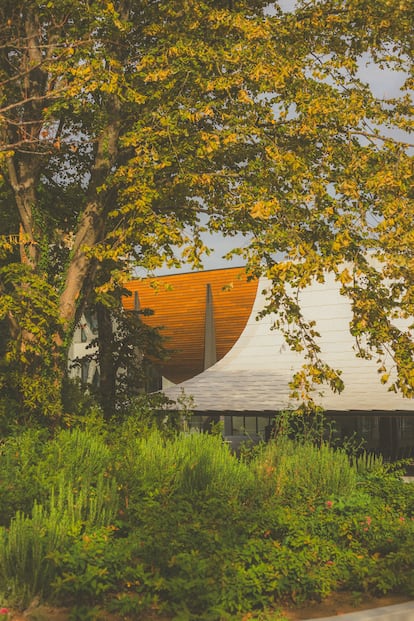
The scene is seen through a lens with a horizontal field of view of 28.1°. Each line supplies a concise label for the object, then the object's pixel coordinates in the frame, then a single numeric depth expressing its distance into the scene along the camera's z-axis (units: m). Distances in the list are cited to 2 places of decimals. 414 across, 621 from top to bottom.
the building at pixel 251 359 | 18.33
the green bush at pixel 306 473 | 9.16
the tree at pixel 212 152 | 11.91
